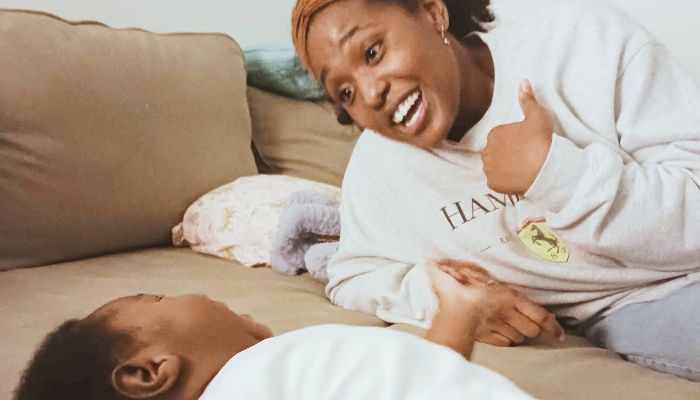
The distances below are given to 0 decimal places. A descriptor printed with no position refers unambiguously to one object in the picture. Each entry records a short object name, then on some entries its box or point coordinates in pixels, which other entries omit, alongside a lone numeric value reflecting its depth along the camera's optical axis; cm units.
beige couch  89
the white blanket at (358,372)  54
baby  54
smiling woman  73
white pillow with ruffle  116
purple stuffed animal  111
